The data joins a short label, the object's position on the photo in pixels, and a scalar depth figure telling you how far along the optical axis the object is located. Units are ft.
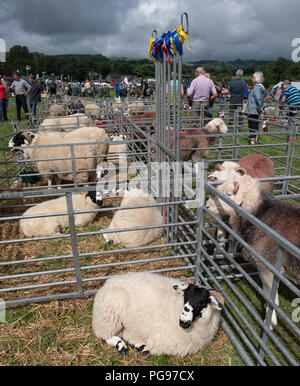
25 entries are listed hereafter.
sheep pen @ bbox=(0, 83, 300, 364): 8.55
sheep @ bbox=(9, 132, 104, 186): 21.13
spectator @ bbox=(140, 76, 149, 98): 61.13
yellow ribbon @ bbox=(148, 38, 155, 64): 13.88
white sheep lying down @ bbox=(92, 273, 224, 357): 7.99
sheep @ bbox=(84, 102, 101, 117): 49.05
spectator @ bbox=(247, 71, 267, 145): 25.34
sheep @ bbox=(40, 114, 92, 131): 32.89
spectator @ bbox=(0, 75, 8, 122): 51.82
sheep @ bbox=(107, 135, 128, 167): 25.41
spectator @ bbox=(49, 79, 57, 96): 80.73
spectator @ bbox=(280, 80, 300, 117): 34.53
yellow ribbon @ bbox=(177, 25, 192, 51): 10.02
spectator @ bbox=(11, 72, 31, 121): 48.27
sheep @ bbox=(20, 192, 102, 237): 14.49
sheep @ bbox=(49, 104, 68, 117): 47.34
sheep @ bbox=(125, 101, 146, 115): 47.19
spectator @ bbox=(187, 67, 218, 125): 28.66
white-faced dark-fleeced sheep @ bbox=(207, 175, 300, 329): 8.72
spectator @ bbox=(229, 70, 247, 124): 37.19
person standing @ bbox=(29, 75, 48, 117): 48.01
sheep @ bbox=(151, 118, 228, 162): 23.90
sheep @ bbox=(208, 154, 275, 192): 16.17
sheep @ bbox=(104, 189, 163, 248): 13.57
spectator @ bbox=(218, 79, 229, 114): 51.55
